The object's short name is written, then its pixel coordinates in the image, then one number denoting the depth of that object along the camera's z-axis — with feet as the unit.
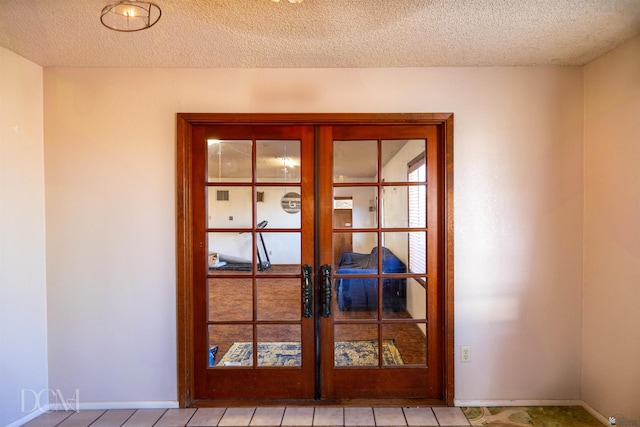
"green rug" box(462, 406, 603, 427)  6.57
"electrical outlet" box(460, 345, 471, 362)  7.24
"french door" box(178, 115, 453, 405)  7.34
